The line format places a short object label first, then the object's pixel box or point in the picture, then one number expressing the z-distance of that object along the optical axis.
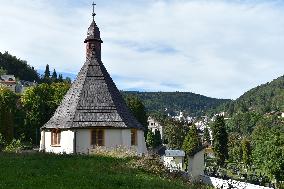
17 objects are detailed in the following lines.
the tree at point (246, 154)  105.38
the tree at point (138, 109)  78.19
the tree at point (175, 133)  112.94
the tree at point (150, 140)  104.00
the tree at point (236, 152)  121.55
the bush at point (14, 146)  34.97
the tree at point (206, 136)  160.04
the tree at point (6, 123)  64.81
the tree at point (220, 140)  86.69
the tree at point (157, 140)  117.47
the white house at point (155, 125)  168.80
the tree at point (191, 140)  84.93
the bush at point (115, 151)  26.94
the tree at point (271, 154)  53.44
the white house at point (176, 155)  68.03
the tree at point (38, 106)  78.50
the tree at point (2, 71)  162.25
